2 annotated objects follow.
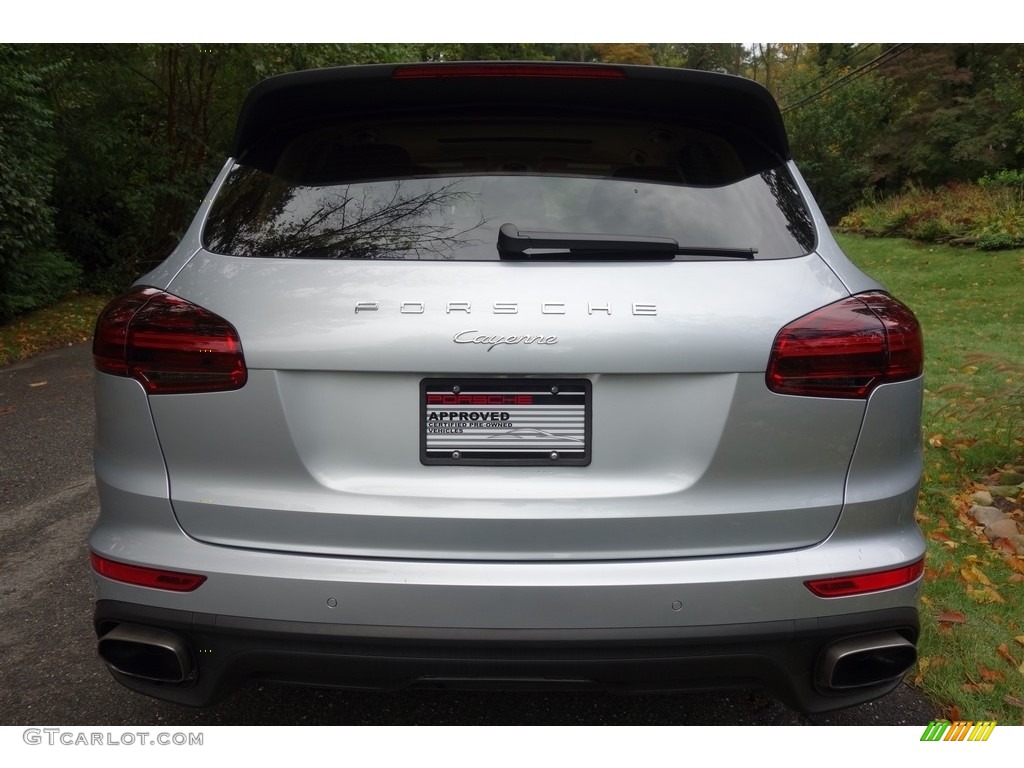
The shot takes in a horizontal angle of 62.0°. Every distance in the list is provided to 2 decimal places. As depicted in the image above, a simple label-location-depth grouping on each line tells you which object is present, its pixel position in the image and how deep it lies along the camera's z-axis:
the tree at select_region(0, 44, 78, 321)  10.11
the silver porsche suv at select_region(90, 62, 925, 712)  1.94
